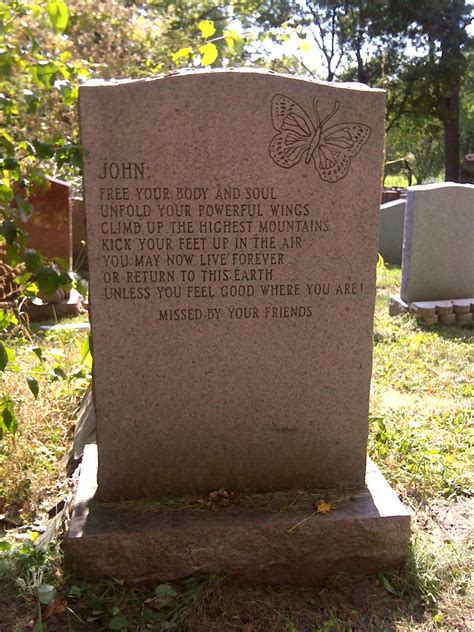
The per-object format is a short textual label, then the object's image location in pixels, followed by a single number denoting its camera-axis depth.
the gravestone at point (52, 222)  7.03
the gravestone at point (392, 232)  11.25
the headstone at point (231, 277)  2.46
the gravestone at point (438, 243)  6.72
